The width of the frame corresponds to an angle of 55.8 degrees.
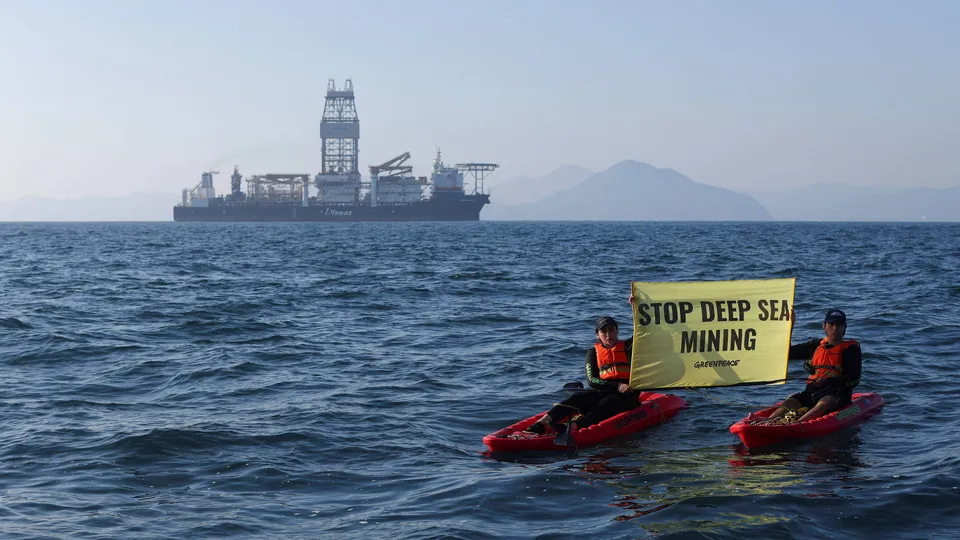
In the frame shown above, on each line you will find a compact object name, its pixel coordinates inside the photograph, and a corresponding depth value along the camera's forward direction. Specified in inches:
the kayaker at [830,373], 450.6
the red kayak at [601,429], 422.0
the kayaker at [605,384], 450.9
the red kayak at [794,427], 422.9
